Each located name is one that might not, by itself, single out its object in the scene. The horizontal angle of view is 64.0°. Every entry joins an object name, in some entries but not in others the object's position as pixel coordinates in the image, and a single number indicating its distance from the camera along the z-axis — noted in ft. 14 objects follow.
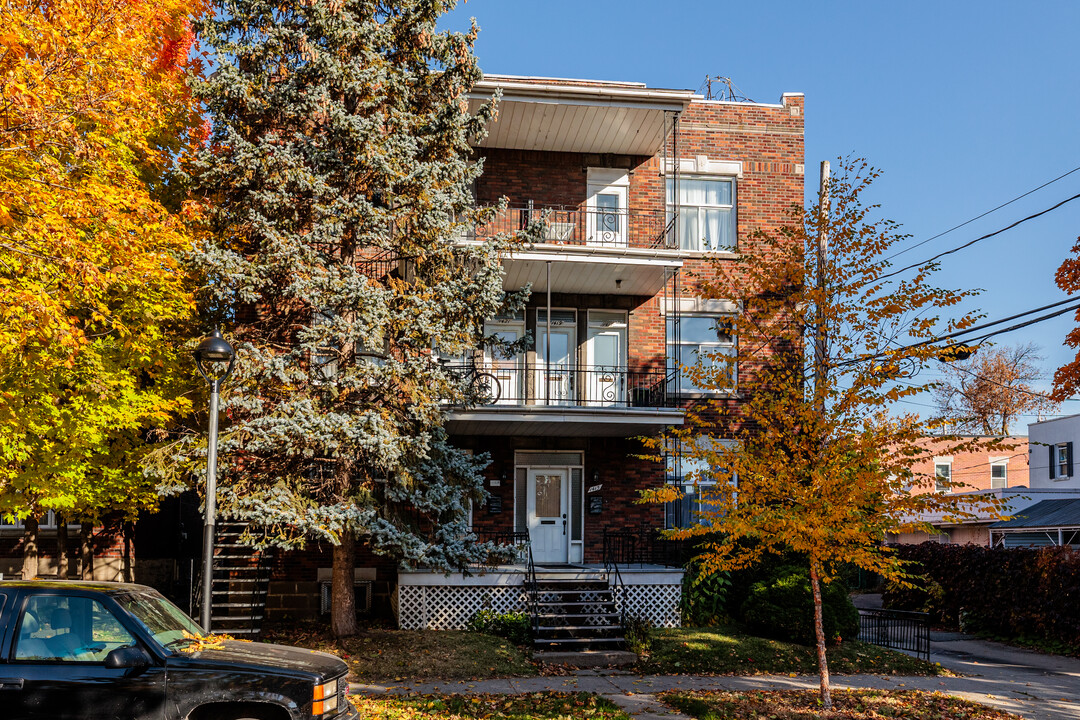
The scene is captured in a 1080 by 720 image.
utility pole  36.60
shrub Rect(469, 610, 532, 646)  51.11
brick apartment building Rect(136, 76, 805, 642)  57.57
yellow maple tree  33.47
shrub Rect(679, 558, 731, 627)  57.16
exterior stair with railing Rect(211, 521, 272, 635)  47.57
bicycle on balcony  50.85
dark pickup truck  21.59
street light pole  32.42
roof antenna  71.51
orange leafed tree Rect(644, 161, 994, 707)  34.27
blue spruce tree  44.47
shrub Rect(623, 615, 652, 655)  49.49
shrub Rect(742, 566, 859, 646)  50.24
